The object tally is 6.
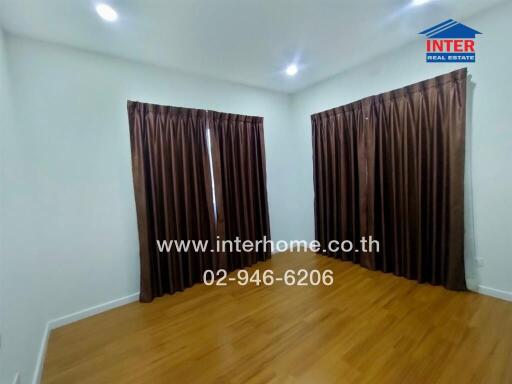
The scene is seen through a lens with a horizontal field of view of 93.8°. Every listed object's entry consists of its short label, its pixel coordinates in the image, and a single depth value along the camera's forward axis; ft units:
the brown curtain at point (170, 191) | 8.09
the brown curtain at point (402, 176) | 7.50
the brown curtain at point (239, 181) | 9.98
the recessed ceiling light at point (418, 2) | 6.10
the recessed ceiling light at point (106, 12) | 5.64
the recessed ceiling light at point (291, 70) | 9.39
